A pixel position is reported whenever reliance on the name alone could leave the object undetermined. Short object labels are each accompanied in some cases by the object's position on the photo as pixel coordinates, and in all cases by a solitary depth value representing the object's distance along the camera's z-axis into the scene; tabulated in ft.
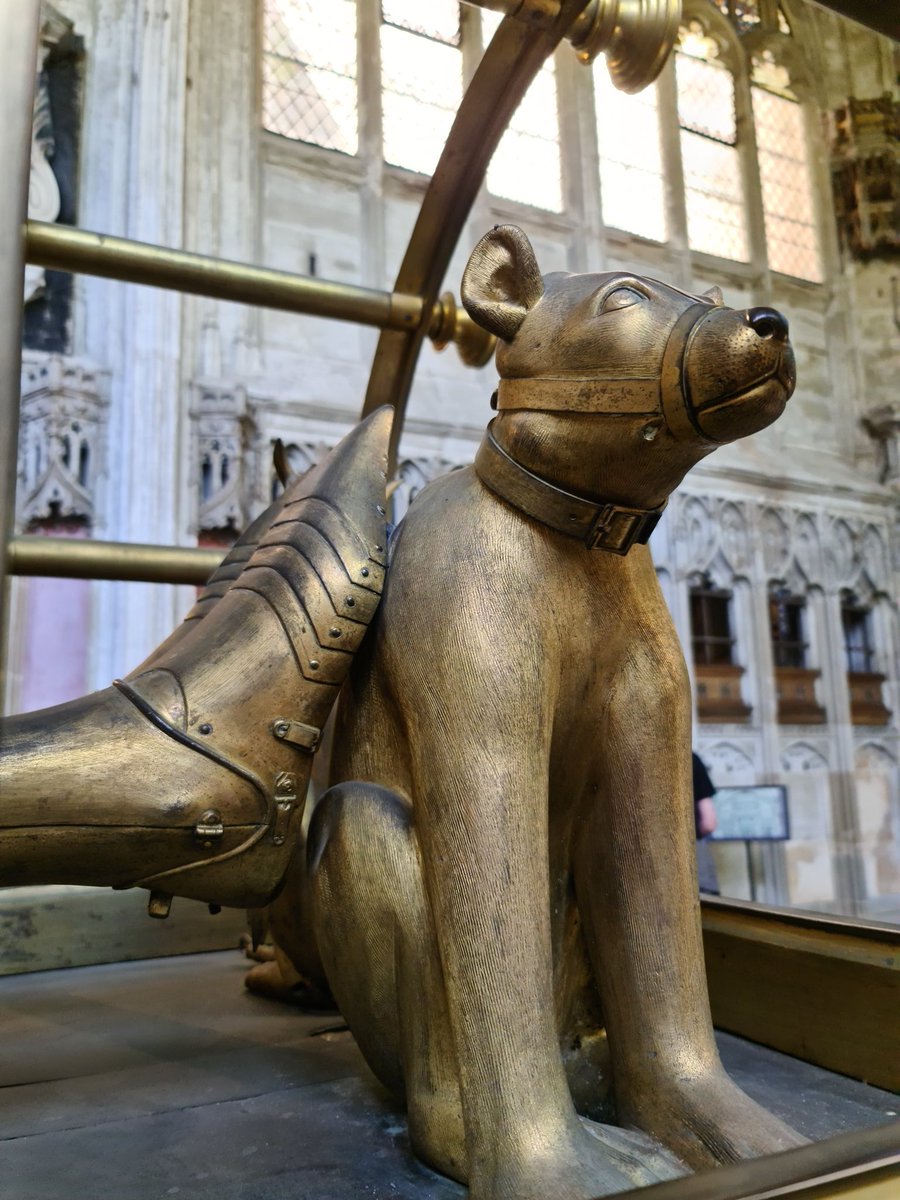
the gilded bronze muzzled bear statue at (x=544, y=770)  1.81
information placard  11.81
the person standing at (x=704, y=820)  7.73
